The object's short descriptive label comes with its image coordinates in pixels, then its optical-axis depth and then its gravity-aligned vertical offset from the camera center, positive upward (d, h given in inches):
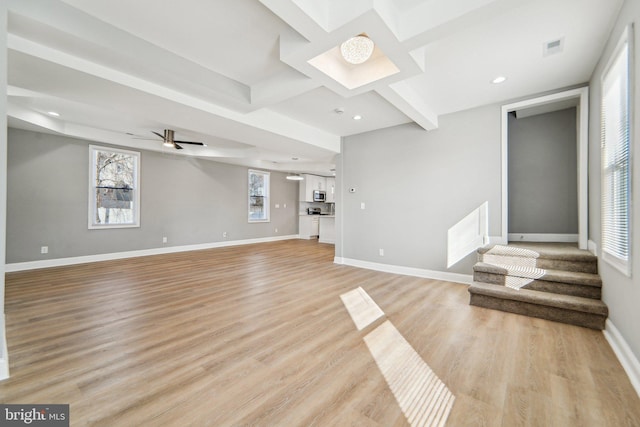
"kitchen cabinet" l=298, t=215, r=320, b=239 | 399.9 -18.4
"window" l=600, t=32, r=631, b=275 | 76.9 +19.2
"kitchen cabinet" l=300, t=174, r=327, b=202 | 402.3 +45.0
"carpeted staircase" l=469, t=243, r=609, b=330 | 100.7 -31.0
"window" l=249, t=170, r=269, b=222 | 350.9 +25.6
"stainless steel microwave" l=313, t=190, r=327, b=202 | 413.1 +31.3
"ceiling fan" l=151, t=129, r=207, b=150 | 201.0 +60.1
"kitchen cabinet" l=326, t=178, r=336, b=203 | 440.4 +42.9
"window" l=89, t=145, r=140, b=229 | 220.6 +22.8
